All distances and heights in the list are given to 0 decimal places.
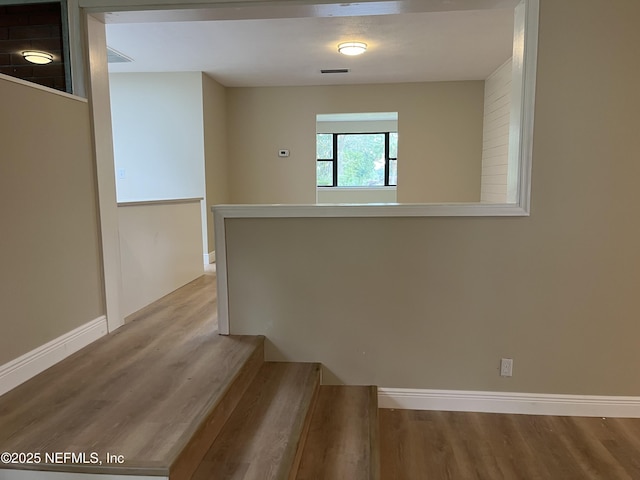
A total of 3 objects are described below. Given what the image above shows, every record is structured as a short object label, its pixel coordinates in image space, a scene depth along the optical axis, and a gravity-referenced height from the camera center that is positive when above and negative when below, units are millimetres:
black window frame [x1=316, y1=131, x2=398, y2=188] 8594 +624
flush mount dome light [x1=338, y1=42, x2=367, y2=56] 3977 +1356
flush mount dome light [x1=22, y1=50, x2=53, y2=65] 2491 +795
